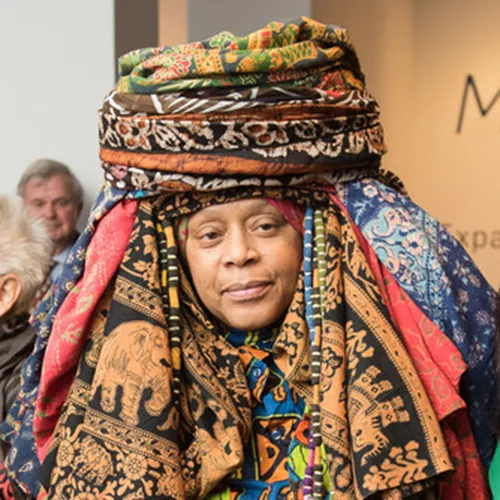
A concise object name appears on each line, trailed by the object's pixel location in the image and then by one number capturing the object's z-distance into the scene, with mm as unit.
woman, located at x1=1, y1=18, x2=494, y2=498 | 1629
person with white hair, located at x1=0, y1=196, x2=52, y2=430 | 2215
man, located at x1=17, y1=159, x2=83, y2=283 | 2787
